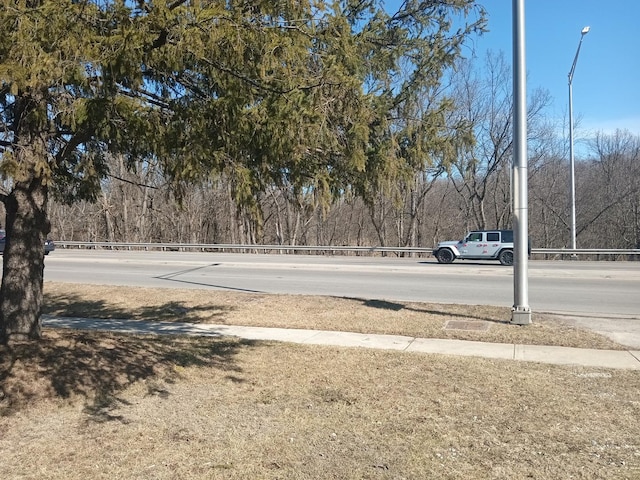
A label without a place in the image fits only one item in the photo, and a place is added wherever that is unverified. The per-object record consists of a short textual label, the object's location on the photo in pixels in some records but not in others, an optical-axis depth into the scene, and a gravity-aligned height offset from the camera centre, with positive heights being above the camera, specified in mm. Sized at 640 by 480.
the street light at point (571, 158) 25647 +3598
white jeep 23797 -539
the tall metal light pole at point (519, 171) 9195 +1076
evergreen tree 4230 +1210
